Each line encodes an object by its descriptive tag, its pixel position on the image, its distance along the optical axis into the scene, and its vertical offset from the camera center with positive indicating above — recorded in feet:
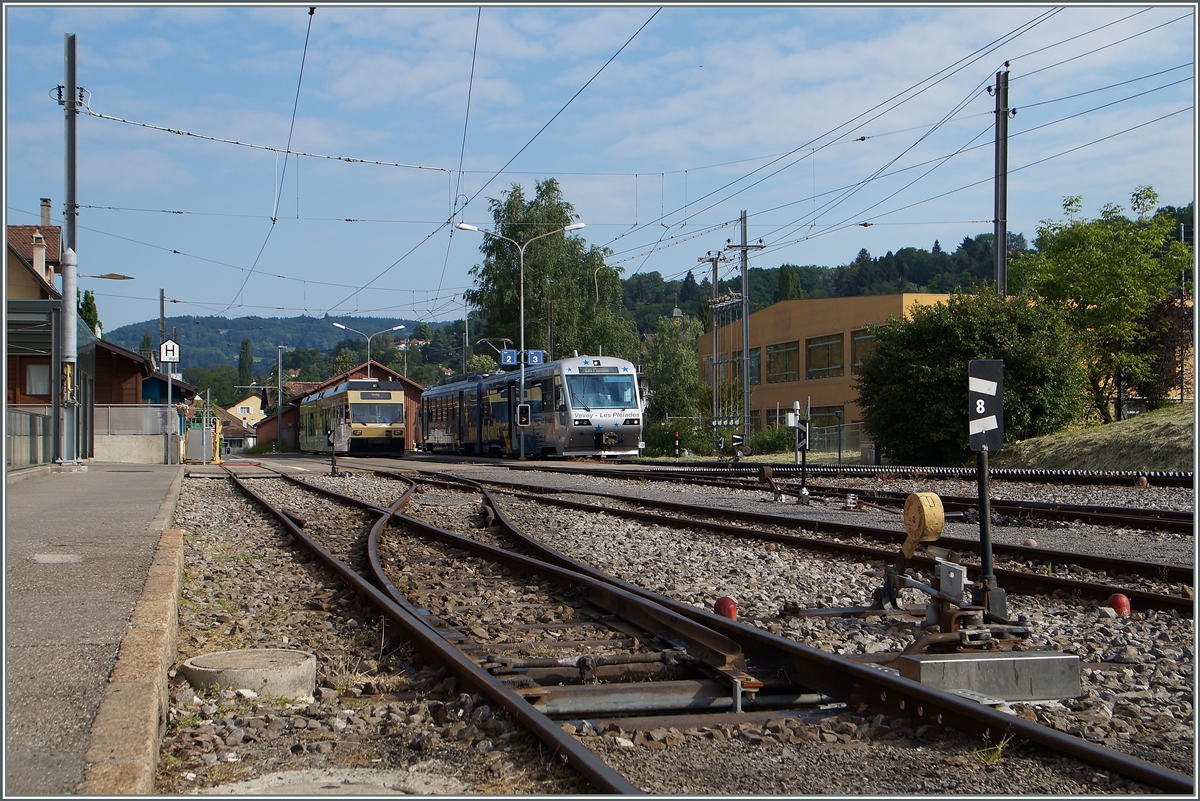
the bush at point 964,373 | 85.46 +3.98
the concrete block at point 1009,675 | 15.69 -3.97
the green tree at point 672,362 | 278.67 +17.01
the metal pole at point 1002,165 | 87.10 +21.90
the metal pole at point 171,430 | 106.42 -0.32
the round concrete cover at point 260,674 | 16.42 -4.05
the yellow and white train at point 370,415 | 143.23 +1.45
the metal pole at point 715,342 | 150.30 +12.44
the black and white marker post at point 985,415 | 21.44 +0.09
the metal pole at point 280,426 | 217.77 -0.01
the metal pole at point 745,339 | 124.73 +10.42
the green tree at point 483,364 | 228.06 +13.59
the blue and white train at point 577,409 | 103.24 +1.52
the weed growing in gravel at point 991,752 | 12.39 -4.13
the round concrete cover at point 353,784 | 11.89 -4.31
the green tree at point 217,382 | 554.87 +25.37
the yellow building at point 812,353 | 166.20 +12.22
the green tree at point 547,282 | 191.21 +27.04
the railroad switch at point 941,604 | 17.43 -3.62
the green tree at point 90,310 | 191.62 +22.50
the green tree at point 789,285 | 421.59 +57.35
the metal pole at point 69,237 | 70.90 +13.66
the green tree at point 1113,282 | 116.78 +16.16
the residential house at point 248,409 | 586.04 +10.10
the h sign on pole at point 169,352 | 105.91 +7.86
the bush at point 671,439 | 134.10 -2.35
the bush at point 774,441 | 127.54 -2.52
